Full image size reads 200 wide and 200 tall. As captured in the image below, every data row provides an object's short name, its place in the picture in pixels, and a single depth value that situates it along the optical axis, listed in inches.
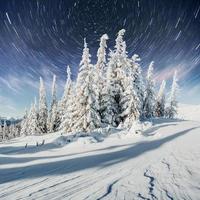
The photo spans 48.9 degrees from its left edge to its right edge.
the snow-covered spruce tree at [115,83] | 1205.1
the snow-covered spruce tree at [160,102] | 2490.0
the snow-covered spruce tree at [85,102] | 1125.1
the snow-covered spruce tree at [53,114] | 2131.6
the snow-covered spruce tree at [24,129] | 2670.3
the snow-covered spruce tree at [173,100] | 2424.6
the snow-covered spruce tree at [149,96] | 1964.8
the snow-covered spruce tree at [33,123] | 2238.4
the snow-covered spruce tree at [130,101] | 1209.4
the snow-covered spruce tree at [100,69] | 1254.3
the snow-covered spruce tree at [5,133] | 4140.0
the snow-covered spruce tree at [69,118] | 1225.9
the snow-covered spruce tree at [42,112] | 2290.8
